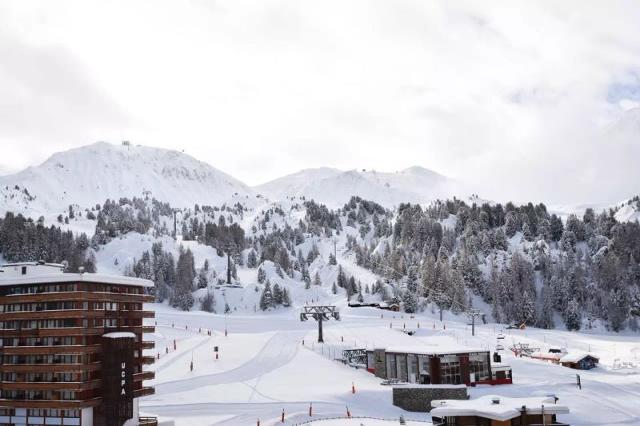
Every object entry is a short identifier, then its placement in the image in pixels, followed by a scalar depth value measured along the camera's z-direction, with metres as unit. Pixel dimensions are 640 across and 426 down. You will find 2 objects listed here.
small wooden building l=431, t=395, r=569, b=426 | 42.59
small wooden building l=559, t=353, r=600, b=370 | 81.88
